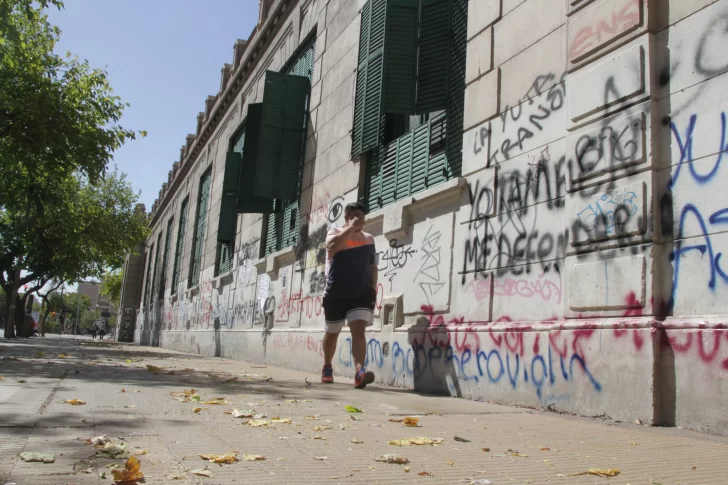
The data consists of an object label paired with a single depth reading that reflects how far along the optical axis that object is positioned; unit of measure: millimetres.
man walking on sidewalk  5863
